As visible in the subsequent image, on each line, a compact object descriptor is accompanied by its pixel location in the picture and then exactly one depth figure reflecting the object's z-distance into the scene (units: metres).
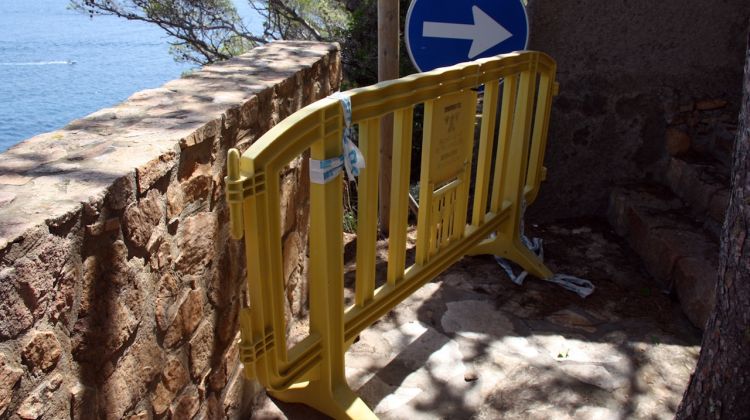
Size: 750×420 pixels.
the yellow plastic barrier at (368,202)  1.87
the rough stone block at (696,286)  3.32
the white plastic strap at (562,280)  3.71
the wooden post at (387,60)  3.69
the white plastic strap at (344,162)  2.05
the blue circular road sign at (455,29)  3.39
